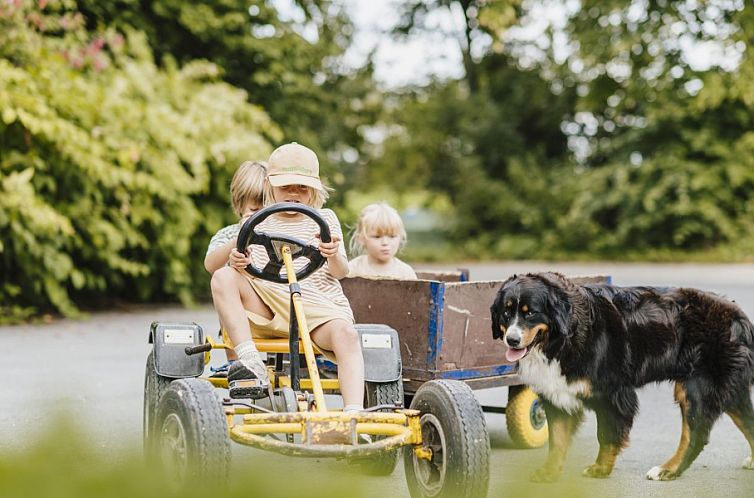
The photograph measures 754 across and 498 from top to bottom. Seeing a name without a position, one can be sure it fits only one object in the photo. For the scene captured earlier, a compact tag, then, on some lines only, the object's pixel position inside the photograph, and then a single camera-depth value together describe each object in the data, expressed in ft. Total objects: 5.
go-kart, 12.43
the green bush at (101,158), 34.58
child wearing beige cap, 14.52
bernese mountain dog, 16.39
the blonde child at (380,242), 21.45
